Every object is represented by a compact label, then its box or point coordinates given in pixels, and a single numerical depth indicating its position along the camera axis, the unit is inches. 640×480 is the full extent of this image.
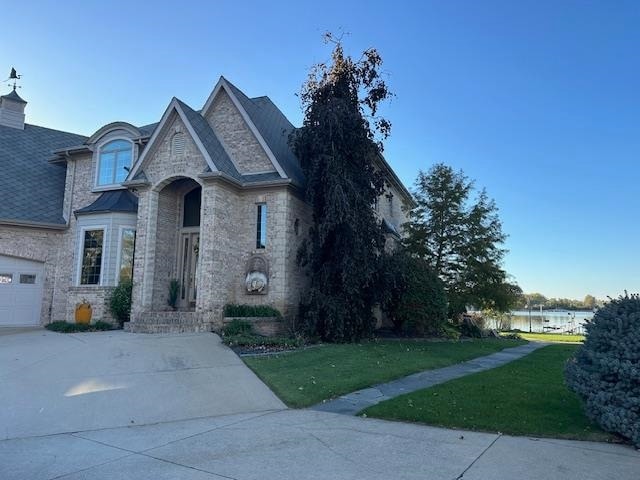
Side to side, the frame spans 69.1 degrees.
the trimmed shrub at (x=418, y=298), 704.4
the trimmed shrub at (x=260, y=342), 517.7
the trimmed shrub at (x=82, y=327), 639.8
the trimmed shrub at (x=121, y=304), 653.9
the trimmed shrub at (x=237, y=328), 561.3
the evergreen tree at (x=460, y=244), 902.4
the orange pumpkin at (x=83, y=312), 667.4
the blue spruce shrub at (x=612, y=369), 226.1
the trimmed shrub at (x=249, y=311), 608.4
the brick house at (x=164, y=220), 626.2
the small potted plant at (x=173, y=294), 671.1
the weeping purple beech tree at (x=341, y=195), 600.1
